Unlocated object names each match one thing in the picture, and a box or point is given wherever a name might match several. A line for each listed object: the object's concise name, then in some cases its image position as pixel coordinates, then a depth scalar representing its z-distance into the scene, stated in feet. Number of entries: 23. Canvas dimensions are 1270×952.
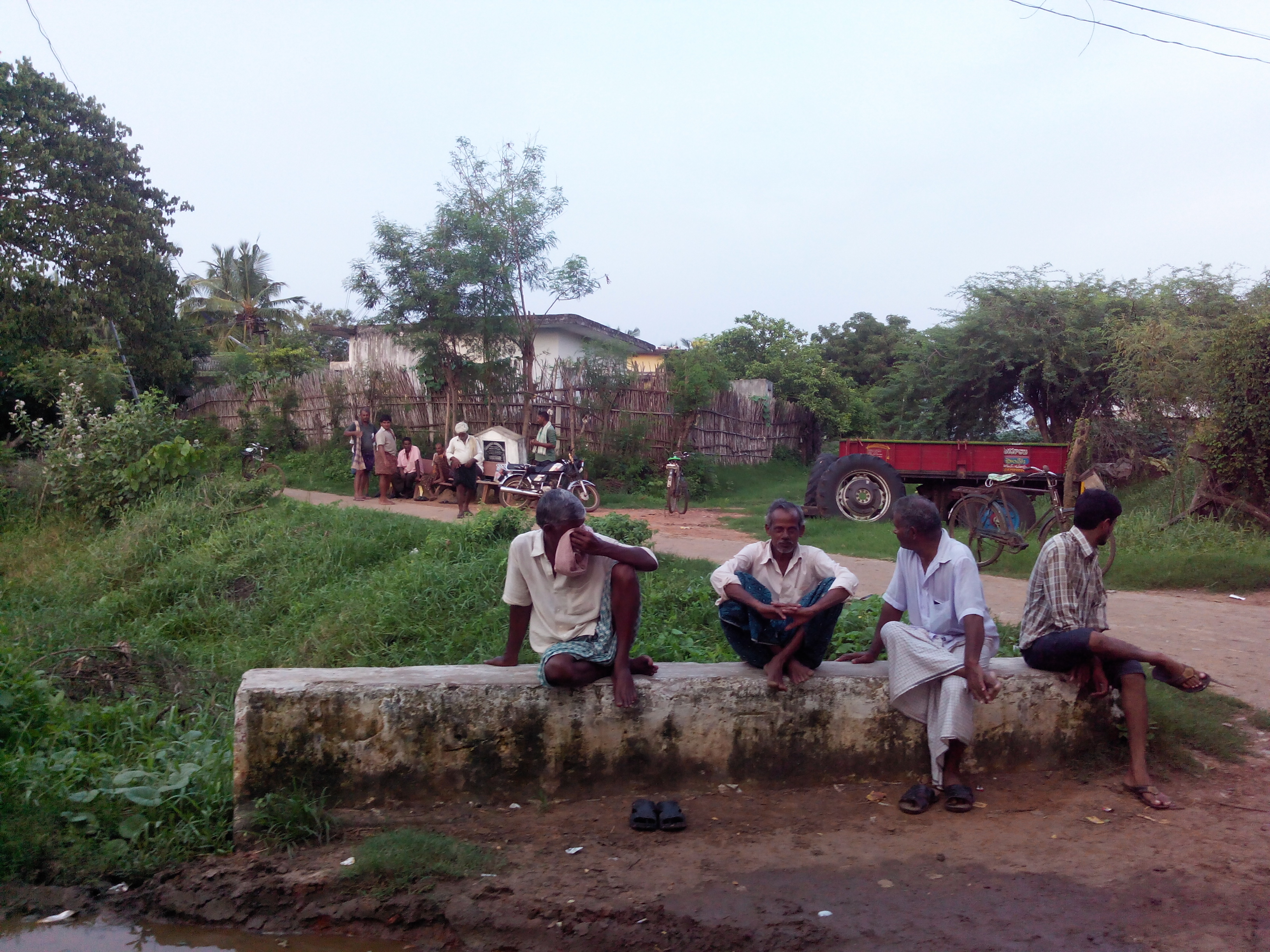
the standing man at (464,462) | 45.85
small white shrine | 52.54
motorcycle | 48.26
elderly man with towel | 13.30
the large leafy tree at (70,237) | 63.52
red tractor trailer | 42.42
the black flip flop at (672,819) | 12.44
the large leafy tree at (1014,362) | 60.80
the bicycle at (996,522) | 32.91
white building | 73.00
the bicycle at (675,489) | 50.93
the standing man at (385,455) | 50.42
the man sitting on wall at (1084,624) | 13.44
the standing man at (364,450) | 51.72
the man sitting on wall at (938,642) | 13.07
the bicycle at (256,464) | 47.19
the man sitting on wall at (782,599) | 13.44
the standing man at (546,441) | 51.85
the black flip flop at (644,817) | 12.48
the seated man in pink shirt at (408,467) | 51.93
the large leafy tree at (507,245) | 53.78
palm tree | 112.27
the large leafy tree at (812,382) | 87.10
